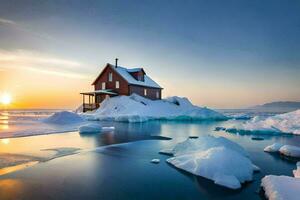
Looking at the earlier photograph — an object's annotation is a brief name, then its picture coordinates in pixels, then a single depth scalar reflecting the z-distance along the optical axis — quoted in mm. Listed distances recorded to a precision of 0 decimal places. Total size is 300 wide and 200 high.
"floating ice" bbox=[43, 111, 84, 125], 27925
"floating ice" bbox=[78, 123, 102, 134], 18938
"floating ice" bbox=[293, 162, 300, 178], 7624
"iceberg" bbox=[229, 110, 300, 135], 20766
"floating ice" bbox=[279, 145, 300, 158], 11555
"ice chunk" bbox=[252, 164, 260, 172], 8802
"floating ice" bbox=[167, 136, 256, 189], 7572
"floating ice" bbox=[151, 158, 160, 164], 9888
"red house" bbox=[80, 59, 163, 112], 40250
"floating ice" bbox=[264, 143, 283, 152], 12464
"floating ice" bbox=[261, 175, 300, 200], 5629
